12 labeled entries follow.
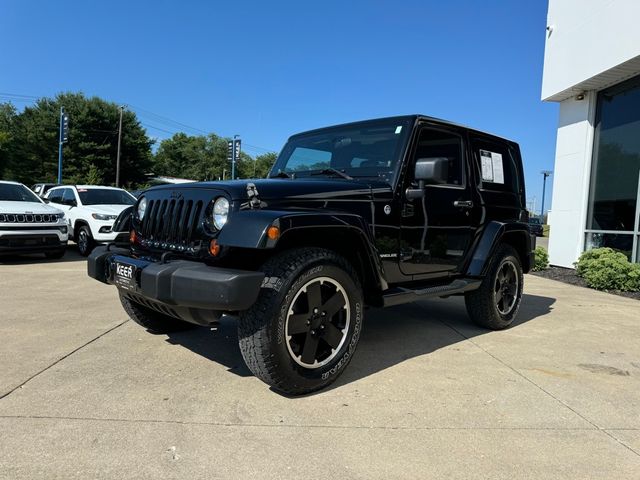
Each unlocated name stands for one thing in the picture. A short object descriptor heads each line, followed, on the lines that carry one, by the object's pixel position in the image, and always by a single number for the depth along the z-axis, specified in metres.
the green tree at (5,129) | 44.97
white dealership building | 9.10
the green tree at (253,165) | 80.55
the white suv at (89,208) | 10.22
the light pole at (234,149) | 24.34
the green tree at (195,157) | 79.38
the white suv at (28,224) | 8.77
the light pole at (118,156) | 40.05
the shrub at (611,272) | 8.05
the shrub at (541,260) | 10.62
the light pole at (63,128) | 29.00
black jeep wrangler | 2.83
